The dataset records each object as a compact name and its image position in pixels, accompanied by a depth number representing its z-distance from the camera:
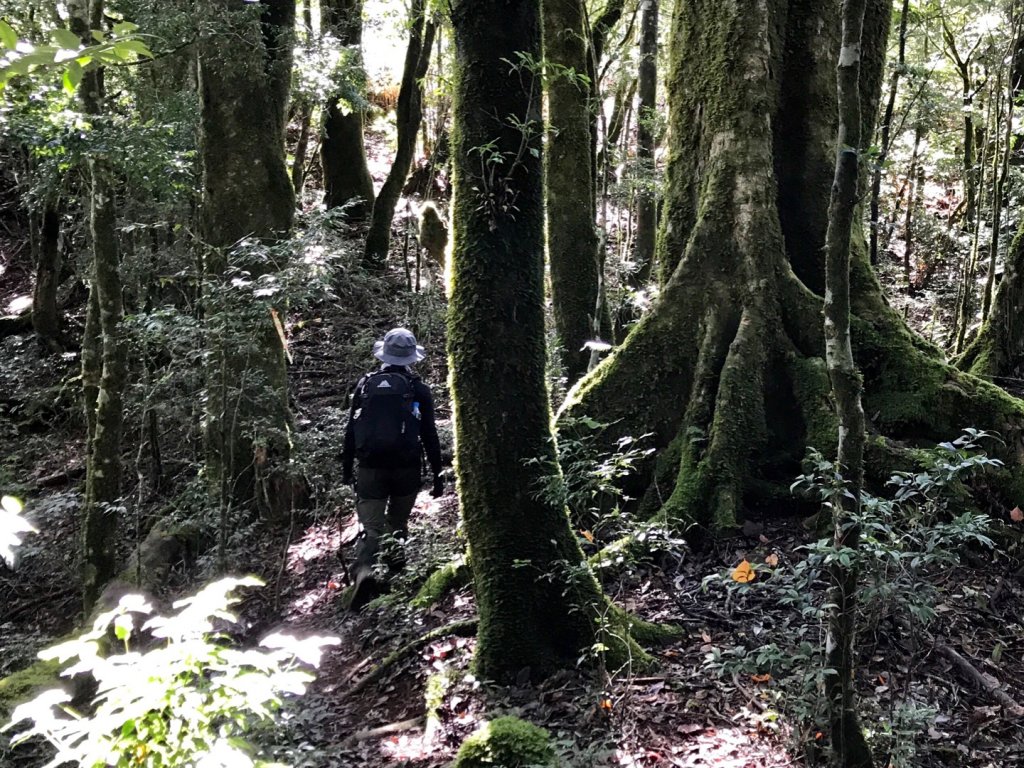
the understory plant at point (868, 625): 3.22
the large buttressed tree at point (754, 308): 6.19
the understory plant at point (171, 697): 2.24
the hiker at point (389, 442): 6.94
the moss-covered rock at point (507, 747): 3.81
